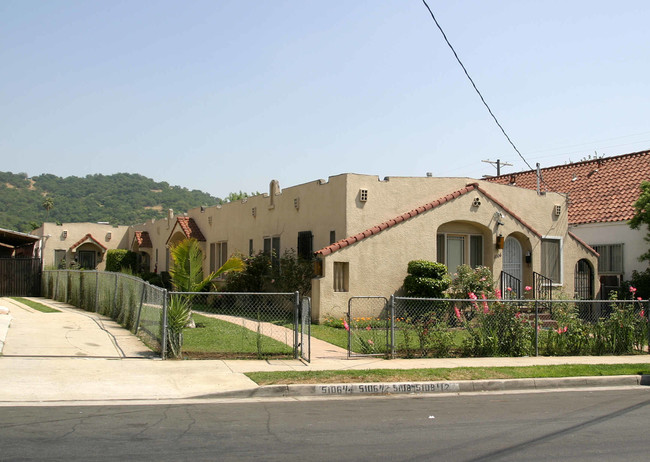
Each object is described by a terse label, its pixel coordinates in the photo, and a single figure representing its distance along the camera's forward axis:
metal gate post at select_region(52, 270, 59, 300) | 25.44
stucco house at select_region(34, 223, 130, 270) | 38.31
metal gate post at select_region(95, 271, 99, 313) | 20.17
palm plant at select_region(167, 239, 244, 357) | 16.73
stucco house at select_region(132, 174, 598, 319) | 18.81
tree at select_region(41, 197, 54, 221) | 76.06
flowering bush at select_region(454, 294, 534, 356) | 14.38
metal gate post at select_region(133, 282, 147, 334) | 14.88
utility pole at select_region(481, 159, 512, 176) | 47.47
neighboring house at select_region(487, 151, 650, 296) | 24.36
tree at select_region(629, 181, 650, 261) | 21.84
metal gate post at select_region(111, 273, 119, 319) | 18.08
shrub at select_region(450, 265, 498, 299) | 19.00
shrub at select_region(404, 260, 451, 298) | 18.59
